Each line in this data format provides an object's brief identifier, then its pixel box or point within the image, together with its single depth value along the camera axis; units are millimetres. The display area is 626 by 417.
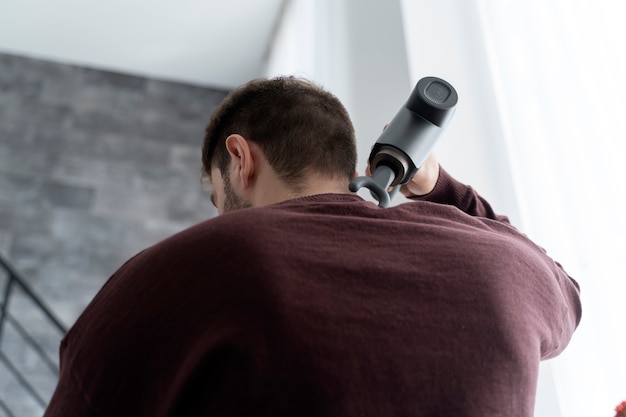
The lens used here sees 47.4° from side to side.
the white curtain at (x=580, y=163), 1198
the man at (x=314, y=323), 709
